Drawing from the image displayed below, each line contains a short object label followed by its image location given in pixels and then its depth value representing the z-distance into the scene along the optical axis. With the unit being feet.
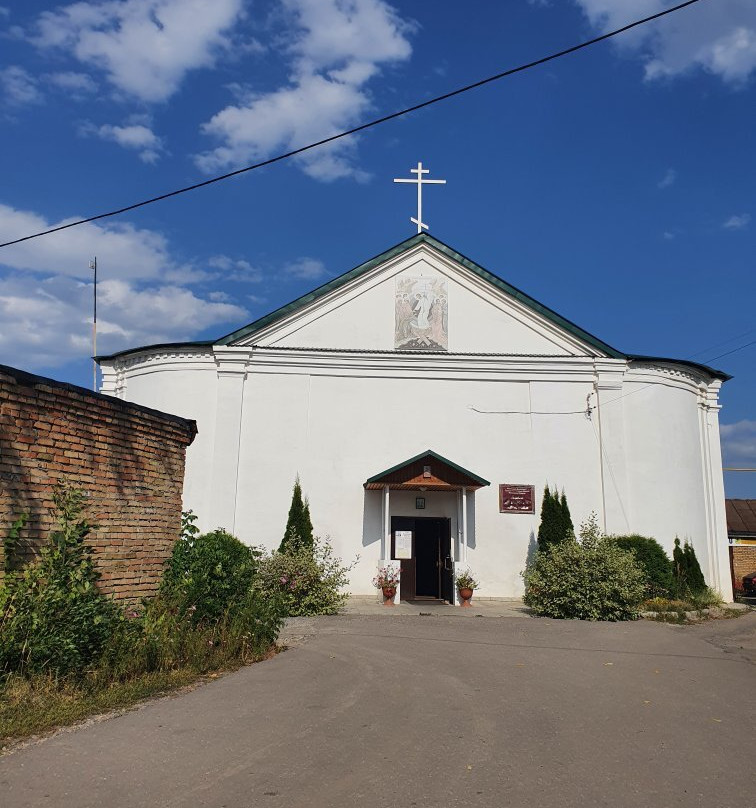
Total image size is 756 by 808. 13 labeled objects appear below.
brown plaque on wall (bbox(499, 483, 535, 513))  66.59
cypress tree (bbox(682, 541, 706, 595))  65.82
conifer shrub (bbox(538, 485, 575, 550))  64.08
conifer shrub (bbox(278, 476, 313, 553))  62.01
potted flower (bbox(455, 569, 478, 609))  61.11
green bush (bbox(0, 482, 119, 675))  22.71
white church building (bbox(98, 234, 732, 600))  65.77
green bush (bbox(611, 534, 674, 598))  61.93
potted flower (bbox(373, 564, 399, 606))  61.11
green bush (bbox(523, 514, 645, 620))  52.01
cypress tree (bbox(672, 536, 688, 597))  64.18
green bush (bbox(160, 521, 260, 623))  32.32
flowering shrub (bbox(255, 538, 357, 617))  53.57
